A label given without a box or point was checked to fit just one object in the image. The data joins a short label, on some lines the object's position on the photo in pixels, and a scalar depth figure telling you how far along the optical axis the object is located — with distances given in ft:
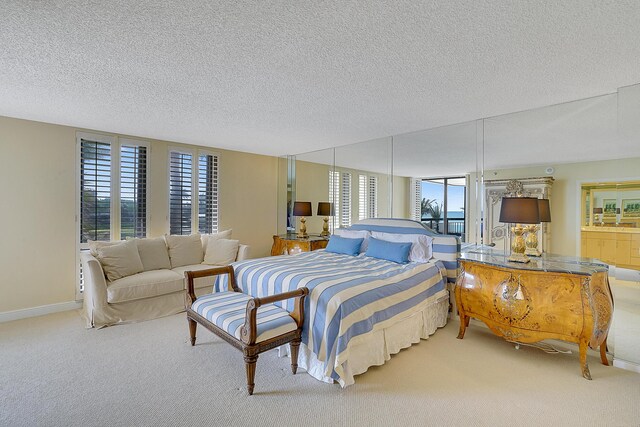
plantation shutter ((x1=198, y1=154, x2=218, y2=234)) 16.72
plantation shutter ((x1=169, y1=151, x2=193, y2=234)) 15.65
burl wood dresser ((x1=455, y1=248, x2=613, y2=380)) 7.84
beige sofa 10.93
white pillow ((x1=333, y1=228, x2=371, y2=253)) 13.60
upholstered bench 6.97
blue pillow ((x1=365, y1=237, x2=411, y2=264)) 11.60
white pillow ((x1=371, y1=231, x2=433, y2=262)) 11.91
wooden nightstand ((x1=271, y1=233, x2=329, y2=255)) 16.75
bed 7.28
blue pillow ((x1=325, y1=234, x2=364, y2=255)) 13.12
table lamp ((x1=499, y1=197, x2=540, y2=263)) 9.18
